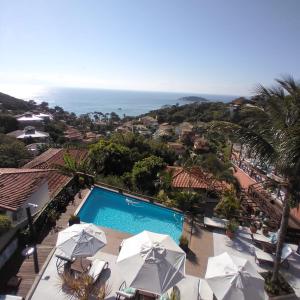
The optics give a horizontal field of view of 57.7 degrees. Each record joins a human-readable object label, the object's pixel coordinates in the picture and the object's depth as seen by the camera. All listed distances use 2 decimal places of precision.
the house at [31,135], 56.58
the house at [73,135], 66.16
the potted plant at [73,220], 12.61
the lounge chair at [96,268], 9.20
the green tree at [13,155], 29.30
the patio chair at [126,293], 8.32
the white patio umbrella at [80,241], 9.03
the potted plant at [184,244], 11.36
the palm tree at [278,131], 7.77
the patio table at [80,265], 9.64
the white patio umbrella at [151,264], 7.53
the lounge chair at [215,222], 13.37
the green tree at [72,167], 17.83
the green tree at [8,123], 67.19
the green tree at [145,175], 19.68
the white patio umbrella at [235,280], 7.36
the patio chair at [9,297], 7.45
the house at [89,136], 72.10
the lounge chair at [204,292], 8.80
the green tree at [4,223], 9.96
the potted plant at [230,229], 12.76
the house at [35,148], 41.06
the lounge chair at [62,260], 9.55
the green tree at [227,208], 14.45
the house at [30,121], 72.56
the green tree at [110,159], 22.05
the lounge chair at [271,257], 10.81
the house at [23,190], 11.24
